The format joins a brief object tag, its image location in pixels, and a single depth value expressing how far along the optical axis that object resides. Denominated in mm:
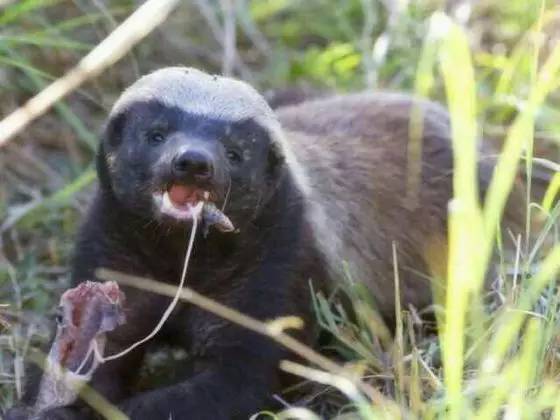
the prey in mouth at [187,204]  6980
